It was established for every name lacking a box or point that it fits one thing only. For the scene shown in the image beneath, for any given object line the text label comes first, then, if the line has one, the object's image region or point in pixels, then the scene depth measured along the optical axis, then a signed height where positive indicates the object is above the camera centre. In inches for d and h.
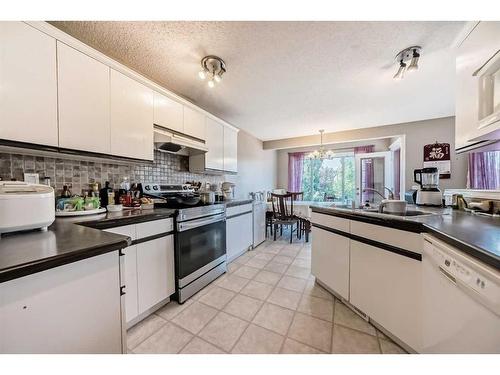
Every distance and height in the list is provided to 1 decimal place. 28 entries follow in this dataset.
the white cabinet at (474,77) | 42.8 +26.3
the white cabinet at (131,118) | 60.8 +22.8
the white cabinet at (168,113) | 74.7 +29.5
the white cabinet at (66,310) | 21.3 -15.8
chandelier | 168.4 +26.5
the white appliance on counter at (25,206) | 30.5 -3.4
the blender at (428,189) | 77.5 -2.2
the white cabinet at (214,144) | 102.3 +22.4
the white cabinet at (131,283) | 52.1 -26.7
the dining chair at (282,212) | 141.1 -21.3
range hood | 76.9 +18.2
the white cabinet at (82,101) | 49.0 +23.1
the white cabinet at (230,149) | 117.6 +22.2
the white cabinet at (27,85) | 40.3 +22.4
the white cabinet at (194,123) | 87.9 +29.5
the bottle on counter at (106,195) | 64.7 -3.2
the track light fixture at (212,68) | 67.3 +42.8
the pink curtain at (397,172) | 169.8 +10.3
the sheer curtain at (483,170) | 122.3 +8.5
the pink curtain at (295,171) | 230.7 +16.1
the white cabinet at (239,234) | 99.6 -27.2
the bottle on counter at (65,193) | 58.0 -2.2
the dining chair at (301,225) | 145.3 -32.4
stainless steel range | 66.8 -20.7
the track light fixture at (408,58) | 62.6 +42.5
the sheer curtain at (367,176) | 181.3 +7.4
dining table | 152.4 -20.2
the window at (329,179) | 212.5 +6.3
